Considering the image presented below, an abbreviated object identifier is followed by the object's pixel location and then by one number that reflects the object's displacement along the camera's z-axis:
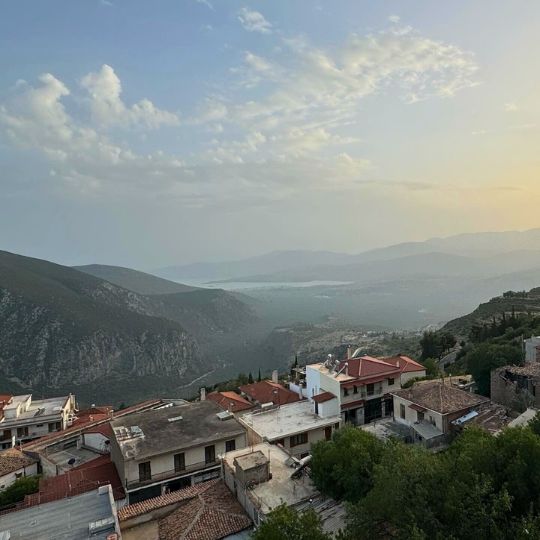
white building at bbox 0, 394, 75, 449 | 41.75
